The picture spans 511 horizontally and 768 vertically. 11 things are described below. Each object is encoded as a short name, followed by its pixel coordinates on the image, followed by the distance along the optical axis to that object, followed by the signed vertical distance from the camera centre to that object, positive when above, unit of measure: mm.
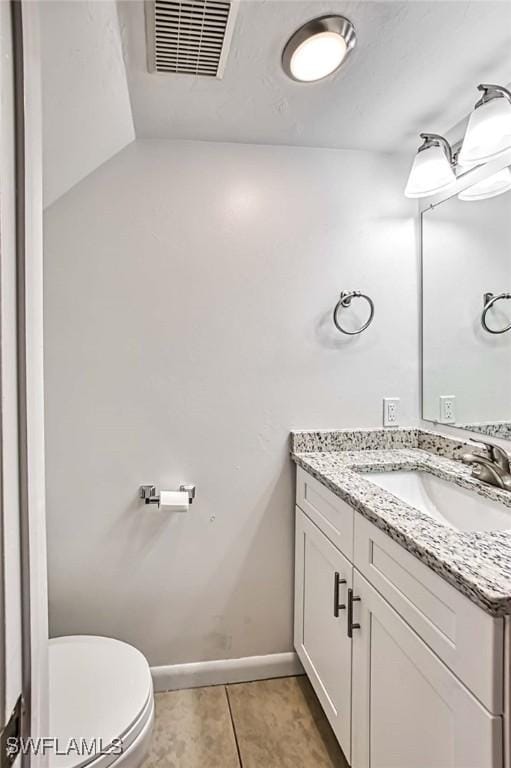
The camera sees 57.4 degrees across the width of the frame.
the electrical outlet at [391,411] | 1986 -160
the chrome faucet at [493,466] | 1405 -285
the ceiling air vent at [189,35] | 1128 +889
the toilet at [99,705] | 1102 -869
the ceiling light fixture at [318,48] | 1199 +884
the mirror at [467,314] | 1565 +222
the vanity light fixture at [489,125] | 1375 +752
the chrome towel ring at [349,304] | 1895 +285
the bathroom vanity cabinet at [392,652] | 810 -633
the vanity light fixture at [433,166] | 1659 +746
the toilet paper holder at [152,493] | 1800 -464
